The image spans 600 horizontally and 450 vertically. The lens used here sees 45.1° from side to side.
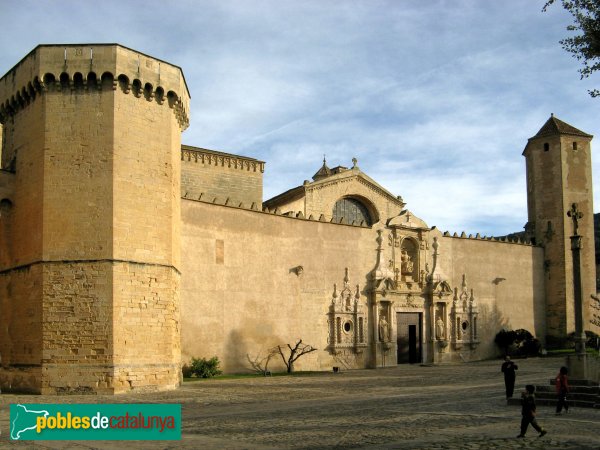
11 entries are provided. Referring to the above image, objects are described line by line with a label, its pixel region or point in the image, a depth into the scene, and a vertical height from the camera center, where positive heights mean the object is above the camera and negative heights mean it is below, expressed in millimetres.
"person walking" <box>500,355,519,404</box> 17016 -1769
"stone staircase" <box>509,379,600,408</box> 16281 -2132
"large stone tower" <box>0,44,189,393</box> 19906 +2292
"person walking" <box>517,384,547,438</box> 11562 -1784
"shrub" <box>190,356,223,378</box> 25312 -2159
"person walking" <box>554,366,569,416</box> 14828 -1802
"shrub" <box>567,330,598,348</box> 38312 -1982
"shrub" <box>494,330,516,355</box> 37500 -1890
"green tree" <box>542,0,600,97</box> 13188 +4941
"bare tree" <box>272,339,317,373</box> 28814 -1901
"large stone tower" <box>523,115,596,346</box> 39250 +5092
